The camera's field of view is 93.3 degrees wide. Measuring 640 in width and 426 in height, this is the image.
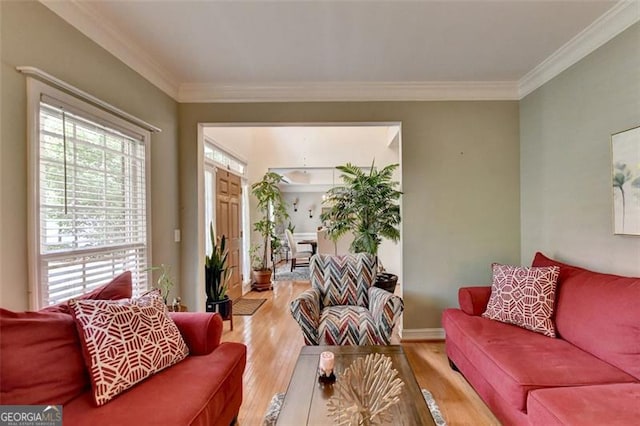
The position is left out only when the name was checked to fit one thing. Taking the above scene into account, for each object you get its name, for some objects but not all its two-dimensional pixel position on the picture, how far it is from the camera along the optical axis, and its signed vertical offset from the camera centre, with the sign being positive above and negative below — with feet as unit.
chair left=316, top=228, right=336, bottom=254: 19.48 -2.02
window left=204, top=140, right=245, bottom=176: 13.48 +2.93
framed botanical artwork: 6.28 +0.69
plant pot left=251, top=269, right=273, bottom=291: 17.54 -3.71
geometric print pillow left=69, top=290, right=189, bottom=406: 4.27 -1.95
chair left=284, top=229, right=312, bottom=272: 22.84 -3.39
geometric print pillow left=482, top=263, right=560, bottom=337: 6.84 -2.03
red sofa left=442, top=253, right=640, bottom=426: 4.34 -2.70
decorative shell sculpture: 3.77 -2.36
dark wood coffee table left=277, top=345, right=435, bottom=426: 4.06 -2.75
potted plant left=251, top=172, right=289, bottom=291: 17.66 -0.64
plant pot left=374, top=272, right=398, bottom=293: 11.20 -2.52
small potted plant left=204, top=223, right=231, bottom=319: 10.91 -2.52
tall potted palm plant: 11.15 +0.13
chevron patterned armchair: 7.63 -2.54
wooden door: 14.40 -0.14
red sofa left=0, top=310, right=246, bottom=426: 3.81 -2.46
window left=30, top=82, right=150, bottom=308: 5.31 +0.38
